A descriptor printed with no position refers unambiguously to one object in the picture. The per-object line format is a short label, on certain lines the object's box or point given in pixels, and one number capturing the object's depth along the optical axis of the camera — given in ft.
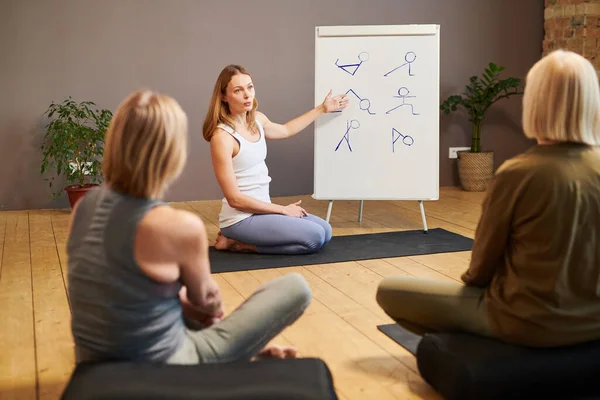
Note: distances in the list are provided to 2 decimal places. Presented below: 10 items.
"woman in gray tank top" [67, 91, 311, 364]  5.22
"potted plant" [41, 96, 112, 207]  15.98
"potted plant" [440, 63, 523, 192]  18.67
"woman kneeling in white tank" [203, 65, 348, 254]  11.93
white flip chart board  13.88
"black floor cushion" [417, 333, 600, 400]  6.05
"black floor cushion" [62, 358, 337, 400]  5.05
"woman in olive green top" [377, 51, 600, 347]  5.91
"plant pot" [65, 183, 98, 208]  16.34
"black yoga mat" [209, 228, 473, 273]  11.78
